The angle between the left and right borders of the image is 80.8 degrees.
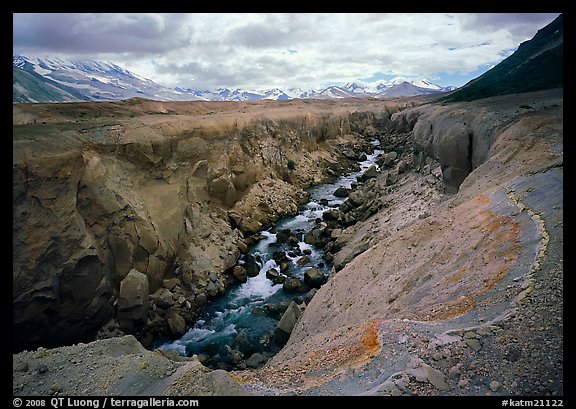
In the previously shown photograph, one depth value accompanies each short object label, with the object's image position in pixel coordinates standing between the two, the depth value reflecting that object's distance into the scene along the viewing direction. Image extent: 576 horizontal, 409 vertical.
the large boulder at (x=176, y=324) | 15.33
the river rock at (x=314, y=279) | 17.98
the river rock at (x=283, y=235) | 23.44
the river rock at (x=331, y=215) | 25.58
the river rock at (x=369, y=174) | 35.25
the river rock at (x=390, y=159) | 36.25
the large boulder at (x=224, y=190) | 23.91
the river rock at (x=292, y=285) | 17.84
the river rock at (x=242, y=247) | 21.95
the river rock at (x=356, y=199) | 27.22
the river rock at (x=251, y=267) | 19.89
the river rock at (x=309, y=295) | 16.51
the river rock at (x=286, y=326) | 13.78
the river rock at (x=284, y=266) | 20.04
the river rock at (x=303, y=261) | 20.58
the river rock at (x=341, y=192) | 31.77
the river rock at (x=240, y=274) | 19.34
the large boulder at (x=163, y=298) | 16.34
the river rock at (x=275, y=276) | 18.84
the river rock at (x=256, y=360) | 12.64
